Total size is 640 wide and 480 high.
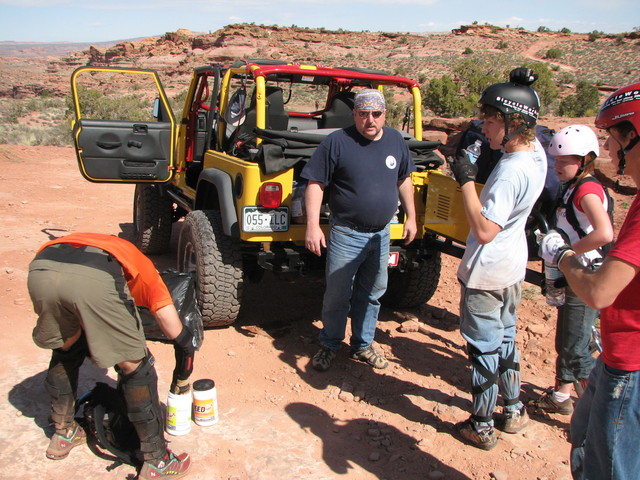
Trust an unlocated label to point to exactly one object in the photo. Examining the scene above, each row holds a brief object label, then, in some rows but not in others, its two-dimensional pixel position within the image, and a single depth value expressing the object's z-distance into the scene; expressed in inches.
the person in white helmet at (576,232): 113.5
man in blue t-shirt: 140.2
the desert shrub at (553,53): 1691.7
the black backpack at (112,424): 110.0
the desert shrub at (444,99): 804.6
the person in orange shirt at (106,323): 94.8
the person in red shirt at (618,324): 66.3
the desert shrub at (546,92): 869.8
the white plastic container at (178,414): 119.8
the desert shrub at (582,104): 751.7
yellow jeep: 156.7
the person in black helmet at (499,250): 103.3
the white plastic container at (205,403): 123.3
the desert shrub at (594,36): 1944.9
